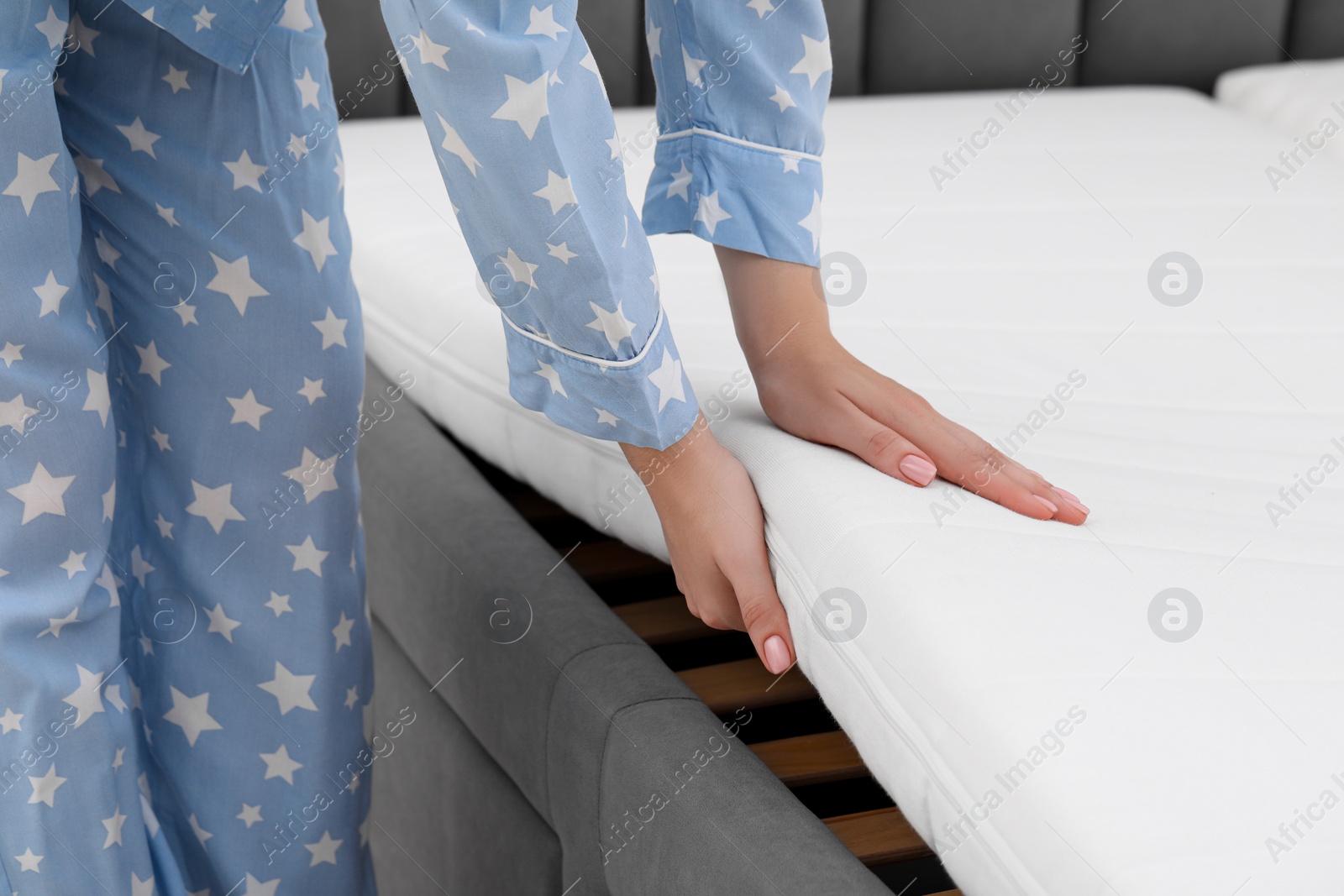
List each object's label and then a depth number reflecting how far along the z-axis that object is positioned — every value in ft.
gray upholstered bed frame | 5.89
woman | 5.74
